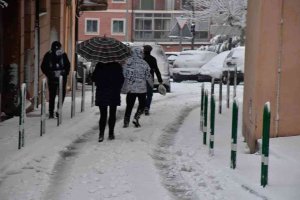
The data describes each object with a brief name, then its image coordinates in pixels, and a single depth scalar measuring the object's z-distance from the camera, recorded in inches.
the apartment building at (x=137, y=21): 2539.4
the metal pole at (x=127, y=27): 2528.1
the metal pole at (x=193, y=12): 2314.3
